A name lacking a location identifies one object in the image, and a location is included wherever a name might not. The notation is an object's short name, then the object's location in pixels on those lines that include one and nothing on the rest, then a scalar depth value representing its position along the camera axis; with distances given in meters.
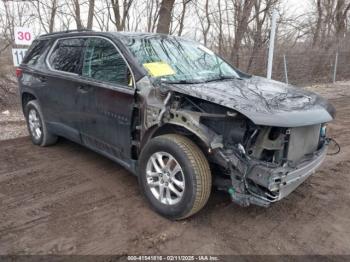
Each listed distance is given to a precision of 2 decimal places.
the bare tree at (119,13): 14.14
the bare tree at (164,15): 10.54
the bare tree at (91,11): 13.49
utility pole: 7.74
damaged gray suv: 2.75
